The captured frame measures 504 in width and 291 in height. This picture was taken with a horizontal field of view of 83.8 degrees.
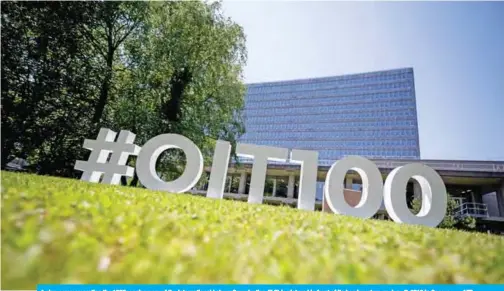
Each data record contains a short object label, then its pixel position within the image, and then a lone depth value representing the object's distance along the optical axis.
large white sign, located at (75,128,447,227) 8.34
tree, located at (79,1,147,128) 14.90
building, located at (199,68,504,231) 85.00
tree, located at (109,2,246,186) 15.12
